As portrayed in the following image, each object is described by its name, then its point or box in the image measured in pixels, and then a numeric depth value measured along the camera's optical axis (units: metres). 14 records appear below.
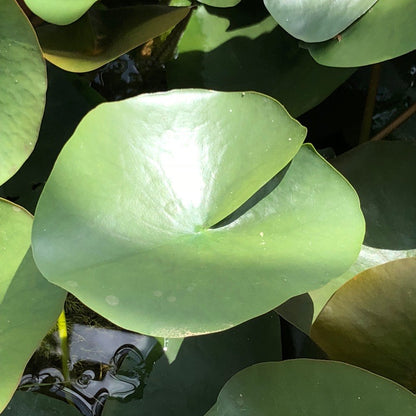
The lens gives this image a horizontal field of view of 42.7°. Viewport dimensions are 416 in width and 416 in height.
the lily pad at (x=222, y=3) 0.90
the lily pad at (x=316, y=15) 0.73
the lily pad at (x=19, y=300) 0.64
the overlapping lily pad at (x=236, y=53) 0.96
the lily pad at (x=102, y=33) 0.79
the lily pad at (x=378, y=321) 0.67
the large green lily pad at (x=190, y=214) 0.58
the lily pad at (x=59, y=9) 0.68
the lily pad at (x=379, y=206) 0.76
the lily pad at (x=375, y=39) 0.70
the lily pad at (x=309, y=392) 0.62
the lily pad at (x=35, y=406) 0.78
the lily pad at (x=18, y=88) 0.67
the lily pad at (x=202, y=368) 0.78
